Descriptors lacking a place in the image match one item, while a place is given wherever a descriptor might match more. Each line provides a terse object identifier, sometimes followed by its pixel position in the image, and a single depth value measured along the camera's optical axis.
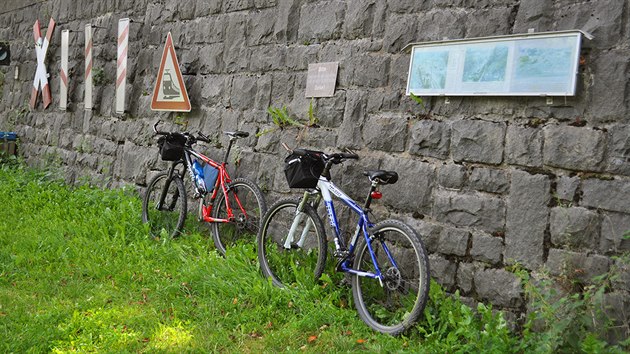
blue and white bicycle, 3.91
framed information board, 3.59
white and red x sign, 9.38
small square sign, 5.00
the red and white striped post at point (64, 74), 8.84
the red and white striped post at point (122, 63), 7.48
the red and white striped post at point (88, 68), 8.22
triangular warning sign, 6.48
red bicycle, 5.40
